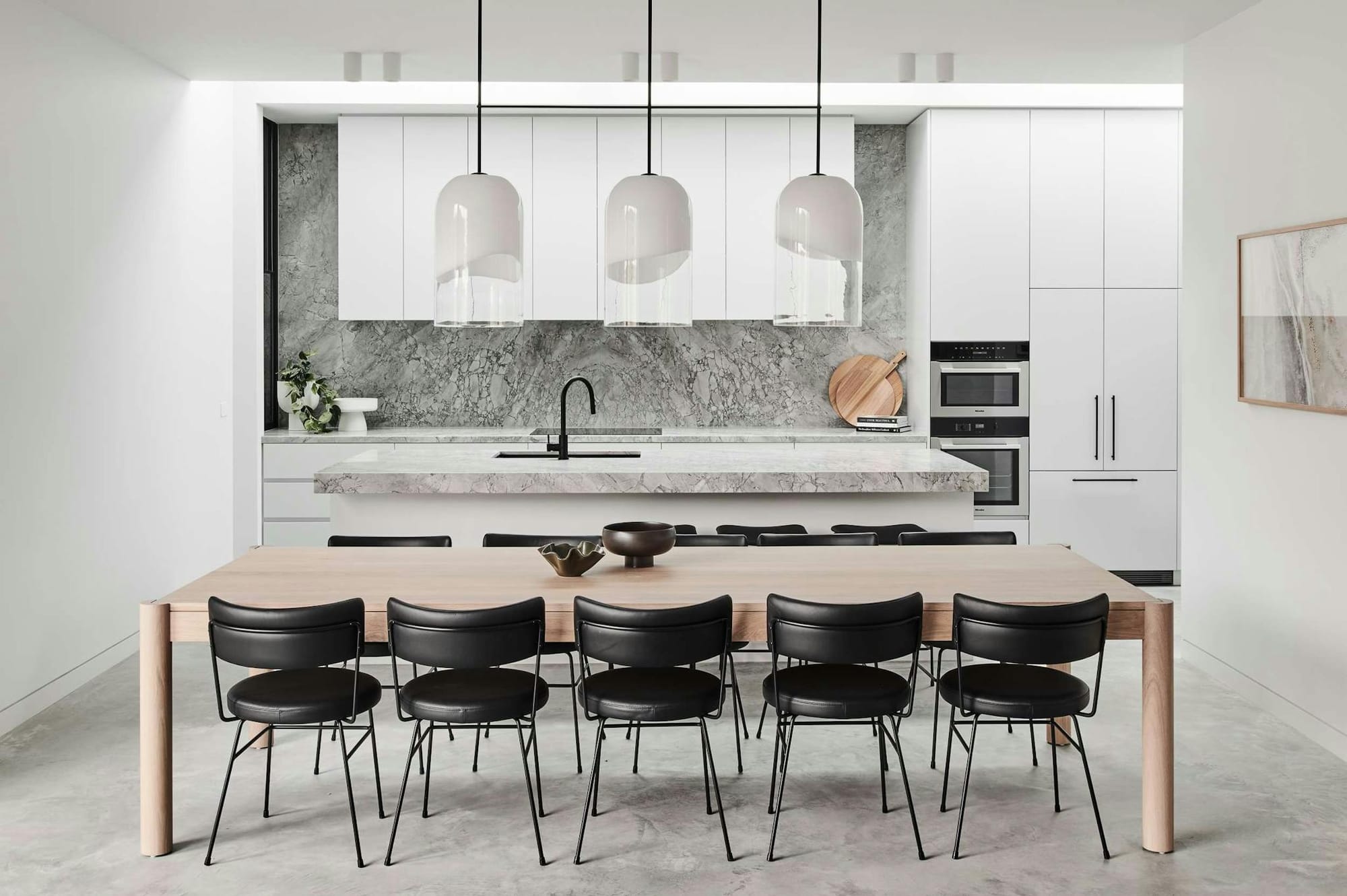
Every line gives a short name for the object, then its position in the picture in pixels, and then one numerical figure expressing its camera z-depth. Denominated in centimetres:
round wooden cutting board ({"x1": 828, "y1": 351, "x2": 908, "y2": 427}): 725
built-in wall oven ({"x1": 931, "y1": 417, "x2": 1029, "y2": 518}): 660
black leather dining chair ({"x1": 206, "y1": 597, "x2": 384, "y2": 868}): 291
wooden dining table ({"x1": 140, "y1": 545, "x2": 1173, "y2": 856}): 306
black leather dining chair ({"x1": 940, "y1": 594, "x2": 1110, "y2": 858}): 295
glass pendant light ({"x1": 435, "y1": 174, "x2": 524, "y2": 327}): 341
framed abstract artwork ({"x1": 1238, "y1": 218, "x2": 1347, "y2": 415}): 385
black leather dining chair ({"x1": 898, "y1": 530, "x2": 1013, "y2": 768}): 422
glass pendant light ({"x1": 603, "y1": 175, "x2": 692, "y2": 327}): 340
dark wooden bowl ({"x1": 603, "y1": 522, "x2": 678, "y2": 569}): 356
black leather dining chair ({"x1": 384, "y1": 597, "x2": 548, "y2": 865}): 293
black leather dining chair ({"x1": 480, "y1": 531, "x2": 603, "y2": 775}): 414
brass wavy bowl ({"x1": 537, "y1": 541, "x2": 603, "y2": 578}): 343
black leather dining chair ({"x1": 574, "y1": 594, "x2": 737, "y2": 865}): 294
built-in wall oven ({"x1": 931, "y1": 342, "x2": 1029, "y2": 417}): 660
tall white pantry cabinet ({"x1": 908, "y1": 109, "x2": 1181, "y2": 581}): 657
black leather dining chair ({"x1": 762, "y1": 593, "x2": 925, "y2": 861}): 297
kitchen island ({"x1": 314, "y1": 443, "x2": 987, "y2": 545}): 458
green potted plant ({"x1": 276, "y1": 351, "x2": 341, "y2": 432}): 689
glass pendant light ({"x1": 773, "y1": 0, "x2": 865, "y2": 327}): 340
